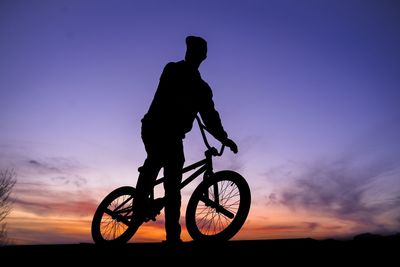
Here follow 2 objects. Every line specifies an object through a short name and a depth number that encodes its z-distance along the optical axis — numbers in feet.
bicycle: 15.33
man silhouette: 16.37
